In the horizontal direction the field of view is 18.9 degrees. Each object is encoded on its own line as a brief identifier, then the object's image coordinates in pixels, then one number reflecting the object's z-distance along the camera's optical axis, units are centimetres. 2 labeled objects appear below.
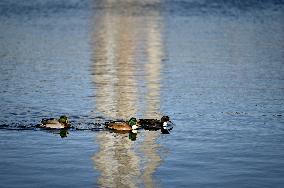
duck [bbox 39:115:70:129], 3108
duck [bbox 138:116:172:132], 3206
